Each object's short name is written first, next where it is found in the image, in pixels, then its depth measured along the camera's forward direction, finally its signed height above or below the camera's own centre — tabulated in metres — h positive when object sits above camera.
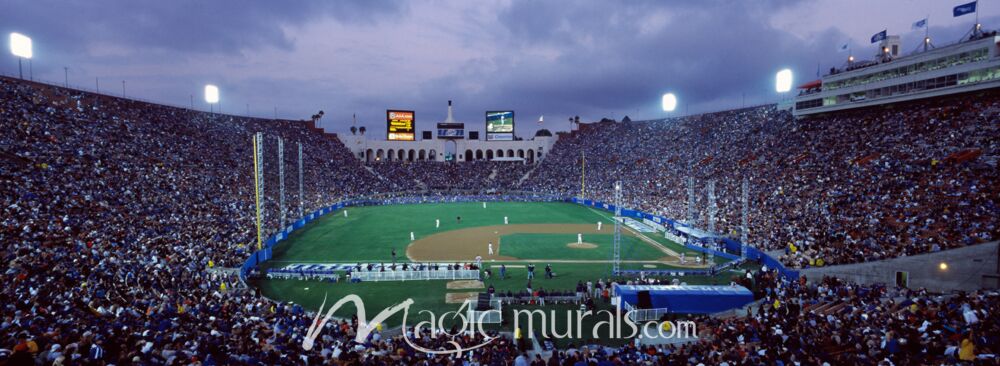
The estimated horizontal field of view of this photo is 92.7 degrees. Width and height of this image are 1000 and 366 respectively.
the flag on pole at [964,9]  35.22 +11.49
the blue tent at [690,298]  20.52 -5.71
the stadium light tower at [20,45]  45.22 +12.17
